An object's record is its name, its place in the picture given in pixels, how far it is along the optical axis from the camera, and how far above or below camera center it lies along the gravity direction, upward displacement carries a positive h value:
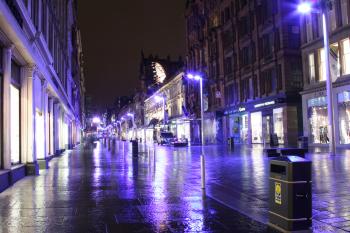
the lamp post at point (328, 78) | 25.33 +3.53
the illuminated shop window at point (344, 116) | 35.38 +1.61
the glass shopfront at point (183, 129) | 77.52 +1.94
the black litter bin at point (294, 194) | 7.19 -0.95
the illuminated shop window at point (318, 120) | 39.11 +1.54
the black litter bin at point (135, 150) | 31.48 -0.64
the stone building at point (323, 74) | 35.47 +5.42
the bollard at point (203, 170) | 12.70 -0.89
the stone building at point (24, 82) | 14.37 +2.59
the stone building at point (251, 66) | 45.09 +8.69
